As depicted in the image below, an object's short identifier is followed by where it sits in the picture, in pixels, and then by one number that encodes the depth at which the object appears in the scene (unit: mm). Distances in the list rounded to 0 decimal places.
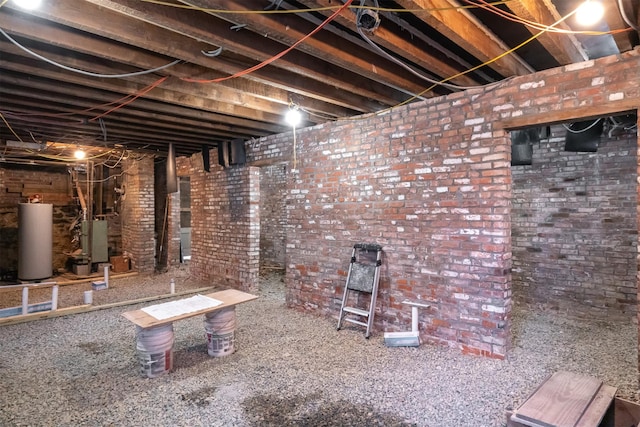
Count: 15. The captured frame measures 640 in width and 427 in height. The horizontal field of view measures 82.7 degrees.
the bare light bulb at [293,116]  4211
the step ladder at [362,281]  4070
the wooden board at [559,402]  1810
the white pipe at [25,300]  4605
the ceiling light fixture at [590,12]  2166
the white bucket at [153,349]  3066
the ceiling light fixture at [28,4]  2054
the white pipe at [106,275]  6559
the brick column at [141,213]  7949
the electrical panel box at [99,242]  8047
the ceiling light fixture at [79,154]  7207
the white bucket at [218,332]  3506
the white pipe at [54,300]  4840
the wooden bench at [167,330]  3066
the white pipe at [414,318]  3812
